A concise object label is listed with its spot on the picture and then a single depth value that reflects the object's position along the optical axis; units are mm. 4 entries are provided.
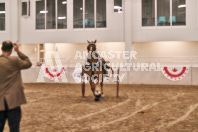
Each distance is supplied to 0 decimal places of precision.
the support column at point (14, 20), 25031
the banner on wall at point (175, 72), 19531
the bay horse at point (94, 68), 12203
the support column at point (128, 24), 23033
